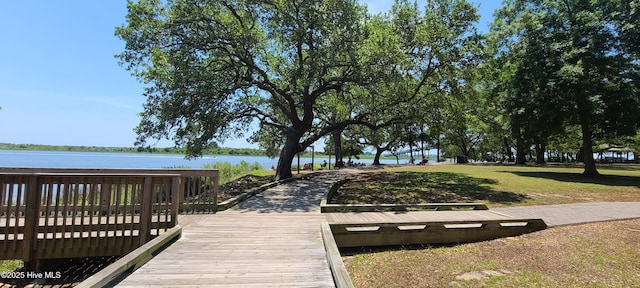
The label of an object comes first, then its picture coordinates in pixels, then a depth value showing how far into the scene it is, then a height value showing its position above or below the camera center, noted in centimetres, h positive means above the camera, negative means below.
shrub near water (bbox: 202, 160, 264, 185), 2158 -133
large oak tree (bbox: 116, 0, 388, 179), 1130 +413
